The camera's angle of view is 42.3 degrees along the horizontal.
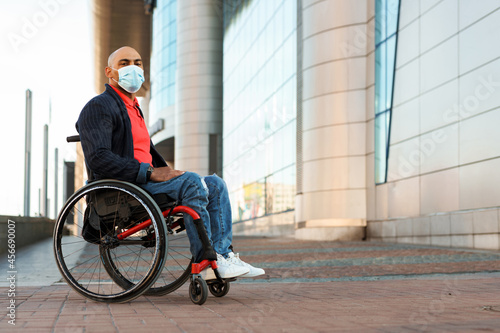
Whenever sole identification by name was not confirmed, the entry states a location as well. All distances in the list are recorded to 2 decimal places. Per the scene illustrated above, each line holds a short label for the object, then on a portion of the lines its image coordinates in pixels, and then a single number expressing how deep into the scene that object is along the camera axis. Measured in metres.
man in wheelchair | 3.69
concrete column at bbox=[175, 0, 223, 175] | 35.78
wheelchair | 3.56
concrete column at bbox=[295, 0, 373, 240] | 14.86
